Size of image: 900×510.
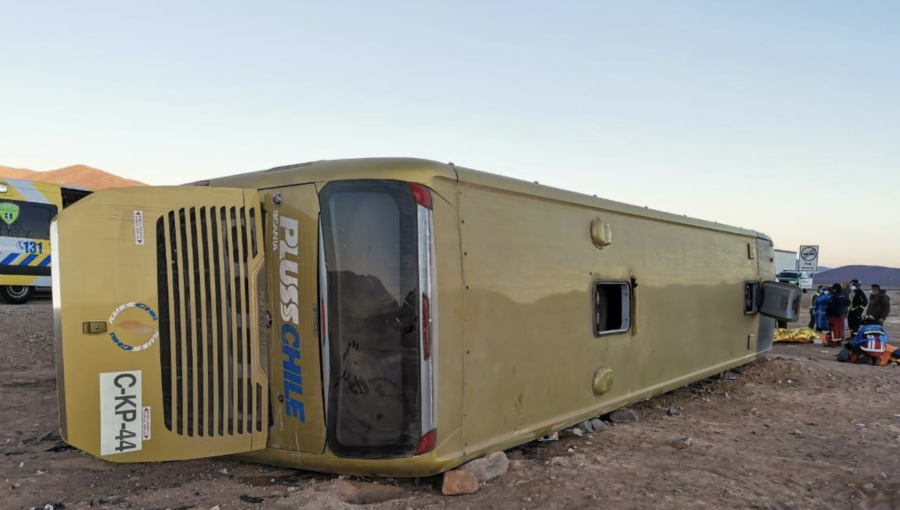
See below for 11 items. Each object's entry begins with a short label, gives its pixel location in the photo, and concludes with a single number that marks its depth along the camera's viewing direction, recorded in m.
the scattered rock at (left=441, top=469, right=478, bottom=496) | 3.87
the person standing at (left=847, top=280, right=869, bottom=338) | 14.52
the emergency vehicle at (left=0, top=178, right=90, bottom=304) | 13.67
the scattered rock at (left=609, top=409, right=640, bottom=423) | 6.06
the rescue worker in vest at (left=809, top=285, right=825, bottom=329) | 16.41
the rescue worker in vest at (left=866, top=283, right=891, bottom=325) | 13.37
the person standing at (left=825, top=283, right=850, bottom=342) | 14.00
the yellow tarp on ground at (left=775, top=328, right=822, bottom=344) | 14.27
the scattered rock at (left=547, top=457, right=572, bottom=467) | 4.58
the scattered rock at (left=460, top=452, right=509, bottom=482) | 4.04
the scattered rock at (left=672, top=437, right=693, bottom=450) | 5.26
